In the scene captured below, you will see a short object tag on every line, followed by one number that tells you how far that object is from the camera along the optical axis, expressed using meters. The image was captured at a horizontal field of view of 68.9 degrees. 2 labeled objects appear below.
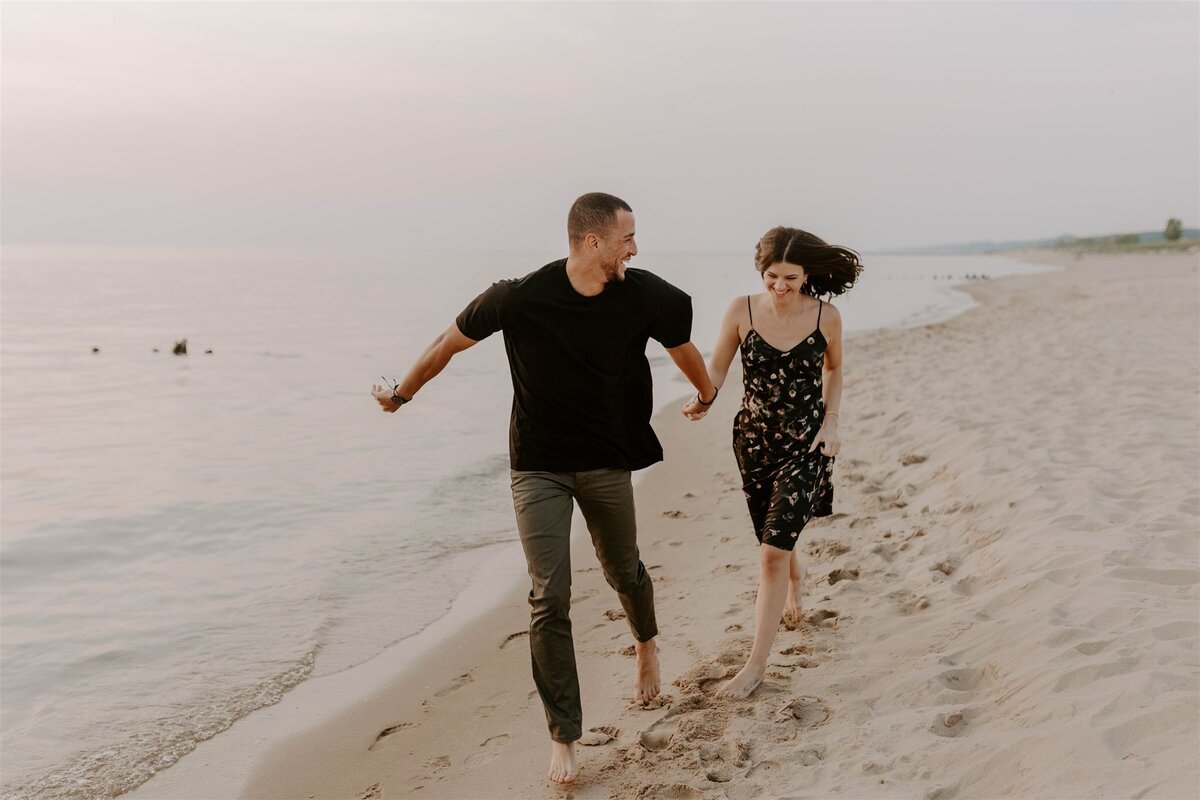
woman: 3.91
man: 3.40
